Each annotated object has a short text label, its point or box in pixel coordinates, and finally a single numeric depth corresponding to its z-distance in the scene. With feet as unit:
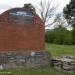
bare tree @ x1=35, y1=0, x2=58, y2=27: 63.57
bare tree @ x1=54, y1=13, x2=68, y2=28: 61.62
